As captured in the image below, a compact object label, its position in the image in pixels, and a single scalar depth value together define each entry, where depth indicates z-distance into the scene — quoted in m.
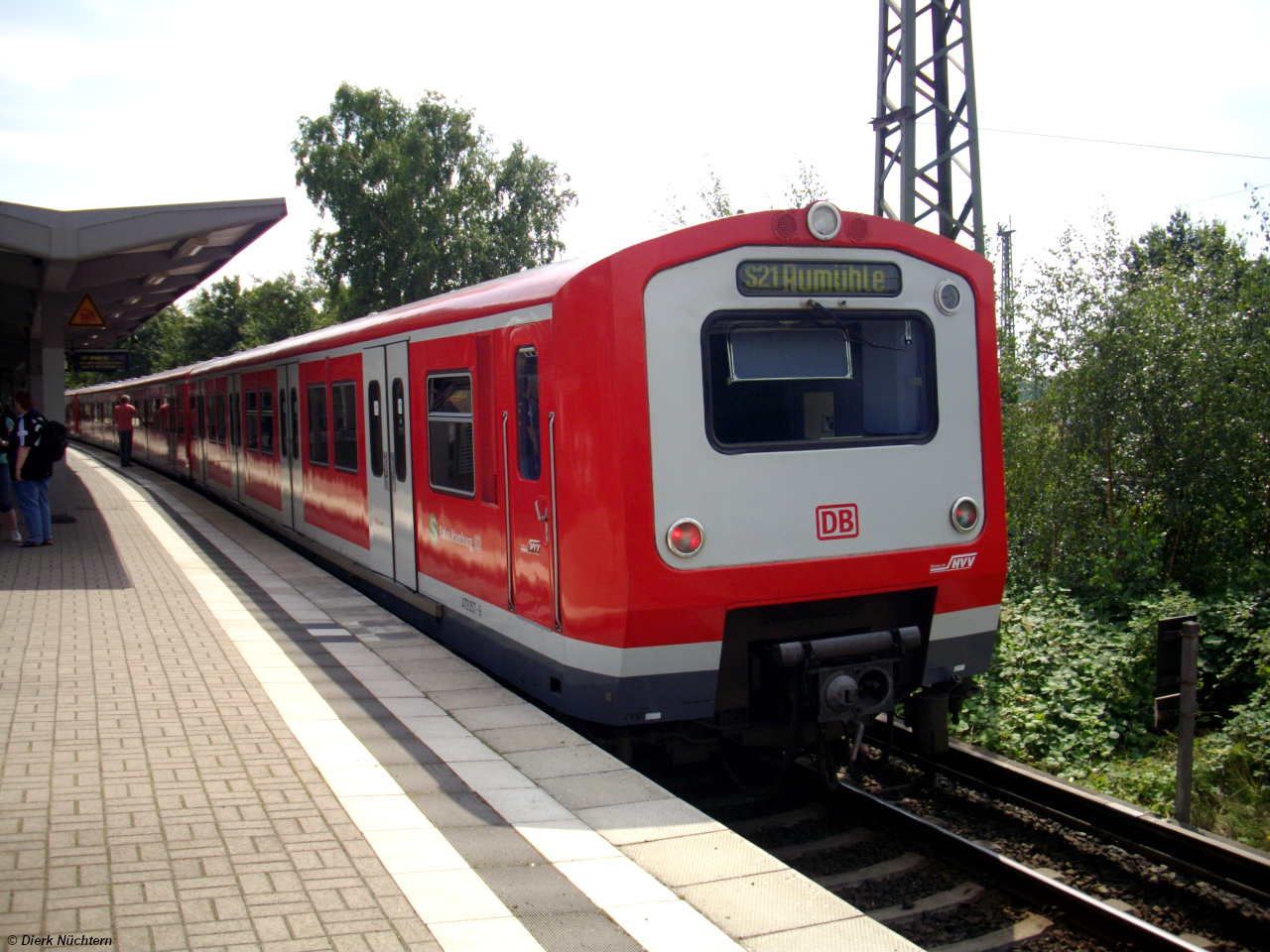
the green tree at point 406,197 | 42.81
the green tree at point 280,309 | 61.09
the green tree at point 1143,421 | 9.89
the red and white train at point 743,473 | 4.98
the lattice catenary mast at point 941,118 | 10.98
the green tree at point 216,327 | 63.78
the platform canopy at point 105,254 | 10.51
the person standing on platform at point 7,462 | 12.49
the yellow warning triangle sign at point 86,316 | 13.74
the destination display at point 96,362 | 22.14
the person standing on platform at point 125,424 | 26.77
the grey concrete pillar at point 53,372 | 14.20
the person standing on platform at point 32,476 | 11.95
